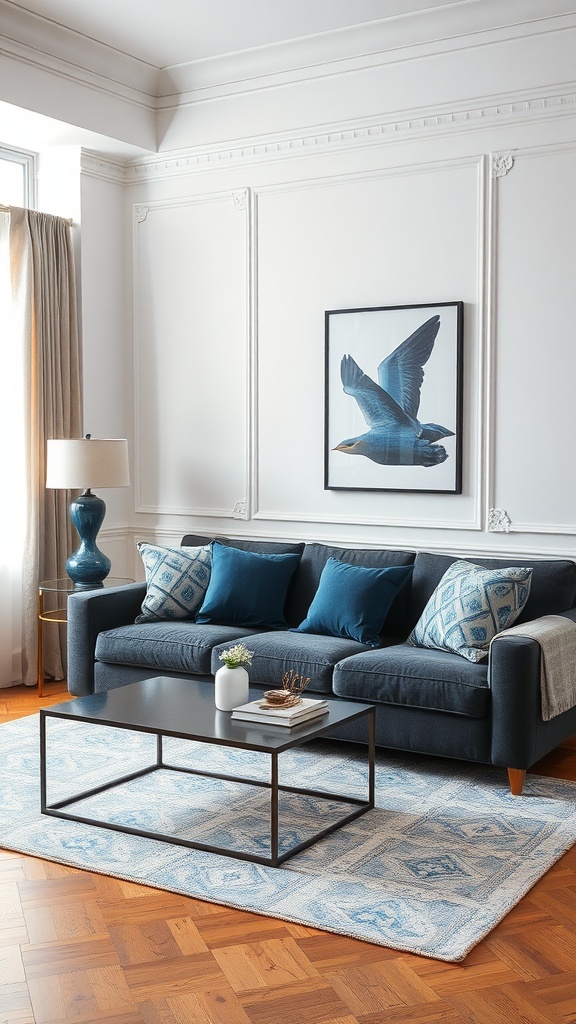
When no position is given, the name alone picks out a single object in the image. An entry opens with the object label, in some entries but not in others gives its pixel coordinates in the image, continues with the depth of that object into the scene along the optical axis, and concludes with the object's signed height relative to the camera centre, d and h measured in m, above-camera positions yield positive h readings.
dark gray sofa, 3.87 -0.92
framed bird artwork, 5.10 +0.25
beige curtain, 5.68 +0.38
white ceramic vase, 3.69 -0.88
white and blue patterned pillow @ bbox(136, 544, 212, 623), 5.16 -0.69
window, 5.83 +1.58
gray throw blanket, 3.91 -0.84
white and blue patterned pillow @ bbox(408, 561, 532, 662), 4.21 -0.68
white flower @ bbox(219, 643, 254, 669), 3.69 -0.76
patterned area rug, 2.94 -1.33
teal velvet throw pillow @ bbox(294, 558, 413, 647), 4.66 -0.72
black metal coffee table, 3.29 -0.96
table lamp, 5.34 -0.16
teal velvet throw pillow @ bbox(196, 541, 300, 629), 5.02 -0.71
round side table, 5.45 -0.77
